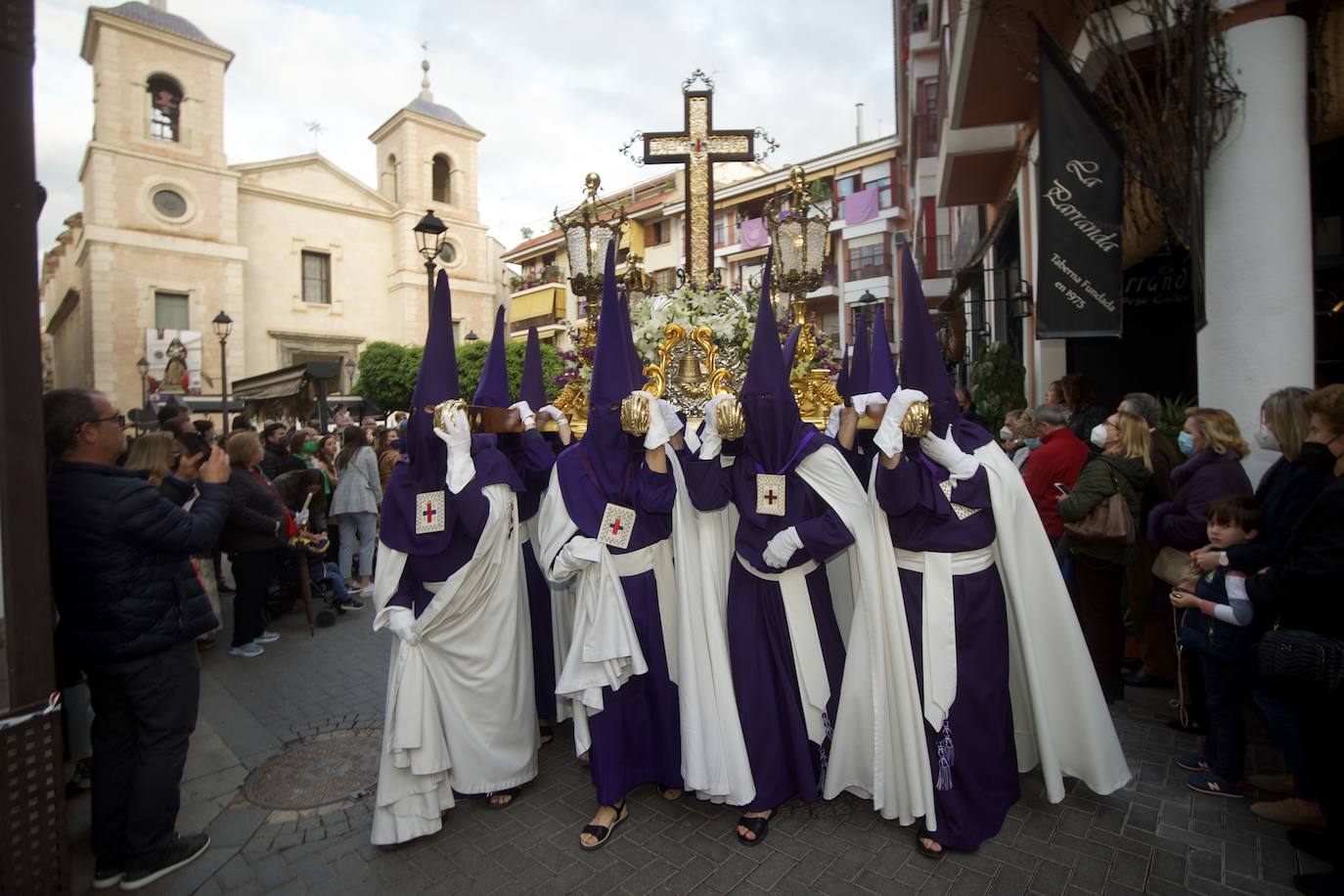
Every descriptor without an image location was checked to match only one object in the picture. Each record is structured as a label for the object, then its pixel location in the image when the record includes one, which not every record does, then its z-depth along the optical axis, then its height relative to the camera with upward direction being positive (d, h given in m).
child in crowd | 3.44 -1.08
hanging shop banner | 5.91 +1.84
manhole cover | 4.01 -1.96
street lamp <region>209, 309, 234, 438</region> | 16.97 +3.06
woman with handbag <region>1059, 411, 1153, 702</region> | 4.45 -0.63
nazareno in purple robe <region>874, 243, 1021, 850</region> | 3.28 -0.88
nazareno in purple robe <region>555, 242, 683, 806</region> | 3.62 -0.44
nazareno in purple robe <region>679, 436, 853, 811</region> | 3.52 -1.06
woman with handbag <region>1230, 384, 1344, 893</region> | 2.82 -0.87
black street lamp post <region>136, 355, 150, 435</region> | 24.56 +3.01
